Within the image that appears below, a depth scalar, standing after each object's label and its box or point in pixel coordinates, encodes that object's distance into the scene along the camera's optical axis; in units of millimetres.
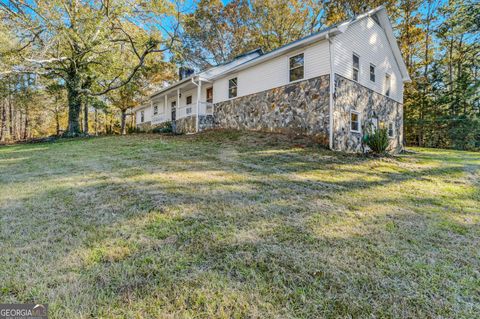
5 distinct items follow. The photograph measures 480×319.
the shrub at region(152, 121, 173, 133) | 16406
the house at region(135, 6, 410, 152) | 9391
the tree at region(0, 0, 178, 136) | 11109
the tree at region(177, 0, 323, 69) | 18672
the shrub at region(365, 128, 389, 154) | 8578
